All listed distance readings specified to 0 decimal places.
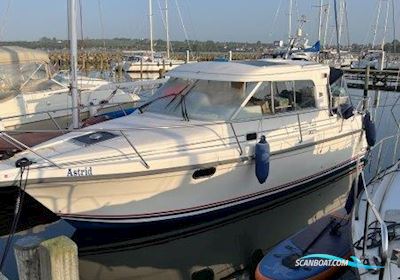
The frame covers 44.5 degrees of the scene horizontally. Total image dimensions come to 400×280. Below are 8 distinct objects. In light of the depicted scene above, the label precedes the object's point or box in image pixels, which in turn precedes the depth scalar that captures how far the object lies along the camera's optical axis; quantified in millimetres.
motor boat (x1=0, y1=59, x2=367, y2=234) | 7191
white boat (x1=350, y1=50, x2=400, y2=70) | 29395
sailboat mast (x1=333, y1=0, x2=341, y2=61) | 12539
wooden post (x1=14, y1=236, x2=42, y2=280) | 4477
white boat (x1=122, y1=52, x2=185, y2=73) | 31706
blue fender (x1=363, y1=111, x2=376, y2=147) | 10541
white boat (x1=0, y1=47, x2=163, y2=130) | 12366
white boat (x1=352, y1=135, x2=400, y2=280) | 4285
